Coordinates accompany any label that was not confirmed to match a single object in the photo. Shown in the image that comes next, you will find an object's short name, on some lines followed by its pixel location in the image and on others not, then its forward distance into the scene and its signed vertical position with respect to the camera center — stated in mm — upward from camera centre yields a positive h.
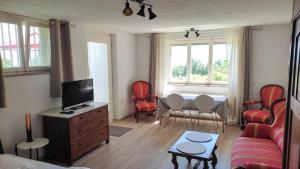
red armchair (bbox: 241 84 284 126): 4209 -743
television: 3414 -416
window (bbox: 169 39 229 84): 5250 +127
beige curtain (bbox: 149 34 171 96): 5615 +144
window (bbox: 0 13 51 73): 2939 +324
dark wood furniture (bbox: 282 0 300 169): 1009 -194
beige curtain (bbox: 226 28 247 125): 4785 -90
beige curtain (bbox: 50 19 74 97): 3398 +201
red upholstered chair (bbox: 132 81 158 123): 5363 -732
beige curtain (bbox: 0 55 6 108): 2641 -276
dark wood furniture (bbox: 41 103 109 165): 3184 -985
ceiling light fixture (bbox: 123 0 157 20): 2210 +609
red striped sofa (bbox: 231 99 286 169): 2305 -964
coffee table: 2510 -1012
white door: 4855 -22
